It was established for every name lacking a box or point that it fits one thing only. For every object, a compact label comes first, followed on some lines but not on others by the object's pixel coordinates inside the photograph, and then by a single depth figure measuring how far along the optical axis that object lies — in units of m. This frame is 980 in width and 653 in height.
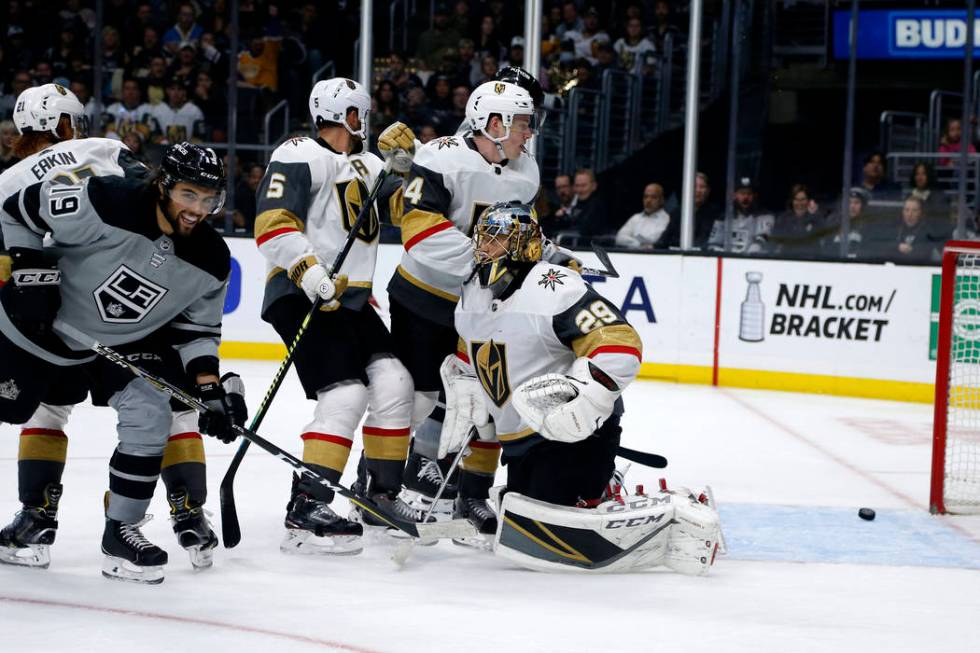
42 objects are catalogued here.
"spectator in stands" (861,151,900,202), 15.32
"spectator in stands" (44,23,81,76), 19.11
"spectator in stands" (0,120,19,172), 16.39
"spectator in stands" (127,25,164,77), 18.92
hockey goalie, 6.30
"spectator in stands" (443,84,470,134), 17.17
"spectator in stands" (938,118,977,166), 15.76
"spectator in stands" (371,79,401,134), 17.05
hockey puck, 8.03
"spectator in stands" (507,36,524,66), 17.87
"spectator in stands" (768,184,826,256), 15.08
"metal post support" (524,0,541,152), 14.64
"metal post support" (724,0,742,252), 14.72
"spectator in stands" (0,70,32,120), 17.48
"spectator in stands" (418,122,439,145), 16.36
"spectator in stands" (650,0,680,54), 17.86
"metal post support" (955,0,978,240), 13.91
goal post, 8.36
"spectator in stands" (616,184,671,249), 14.98
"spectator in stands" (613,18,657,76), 17.77
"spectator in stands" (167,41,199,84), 18.30
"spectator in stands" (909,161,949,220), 14.91
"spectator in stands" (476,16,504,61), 18.28
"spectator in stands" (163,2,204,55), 19.34
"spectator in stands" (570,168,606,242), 15.38
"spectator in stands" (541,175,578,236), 15.55
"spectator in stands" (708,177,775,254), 15.06
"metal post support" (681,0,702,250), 14.45
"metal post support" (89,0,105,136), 15.70
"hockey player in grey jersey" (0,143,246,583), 5.83
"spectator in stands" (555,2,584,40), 18.53
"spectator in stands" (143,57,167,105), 18.08
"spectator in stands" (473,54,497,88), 17.84
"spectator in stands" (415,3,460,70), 18.73
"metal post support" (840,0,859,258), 14.19
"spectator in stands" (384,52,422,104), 17.97
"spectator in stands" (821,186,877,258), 14.63
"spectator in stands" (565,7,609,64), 18.14
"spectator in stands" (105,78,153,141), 17.47
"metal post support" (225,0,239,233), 15.70
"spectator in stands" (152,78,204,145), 17.61
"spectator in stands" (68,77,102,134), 17.91
